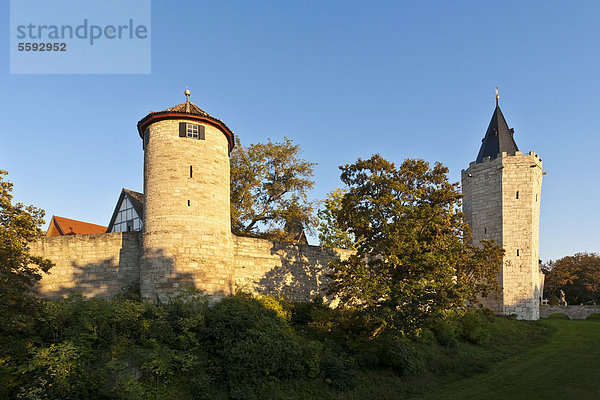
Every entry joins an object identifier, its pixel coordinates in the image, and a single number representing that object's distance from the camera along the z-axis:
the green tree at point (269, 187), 25.28
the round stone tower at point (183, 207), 14.47
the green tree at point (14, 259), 10.41
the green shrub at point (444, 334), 18.61
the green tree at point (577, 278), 44.69
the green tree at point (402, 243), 14.14
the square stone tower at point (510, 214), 28.50
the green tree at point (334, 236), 23.18
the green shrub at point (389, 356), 14.92
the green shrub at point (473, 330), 20.09
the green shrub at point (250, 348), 11.95
